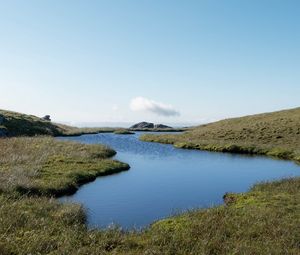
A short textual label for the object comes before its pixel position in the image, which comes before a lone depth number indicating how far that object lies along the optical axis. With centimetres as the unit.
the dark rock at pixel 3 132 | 4341
